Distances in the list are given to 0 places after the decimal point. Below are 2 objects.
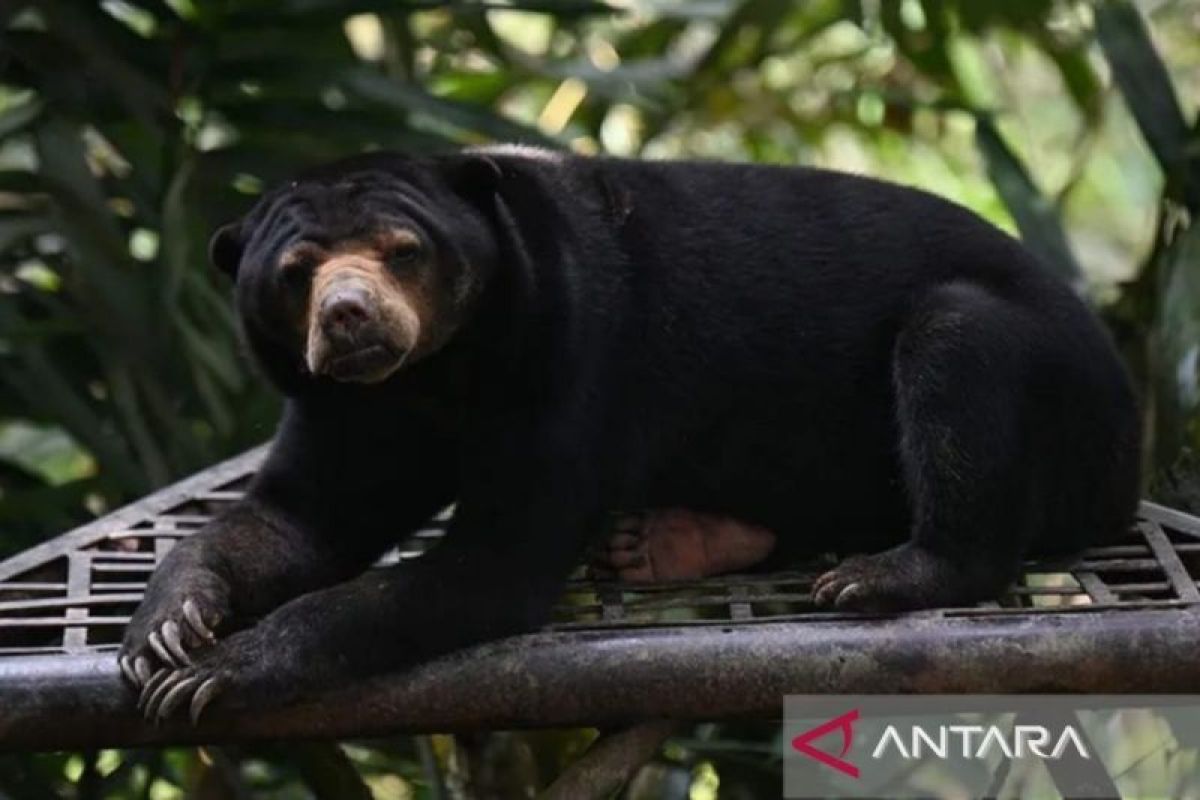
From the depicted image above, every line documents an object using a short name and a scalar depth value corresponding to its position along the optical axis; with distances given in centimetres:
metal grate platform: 599
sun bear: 671
